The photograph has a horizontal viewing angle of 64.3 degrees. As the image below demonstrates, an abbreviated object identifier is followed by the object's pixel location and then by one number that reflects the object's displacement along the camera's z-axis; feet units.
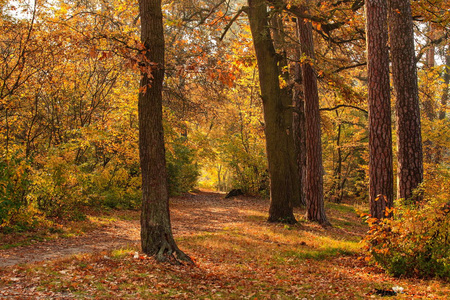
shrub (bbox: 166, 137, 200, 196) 69.86
